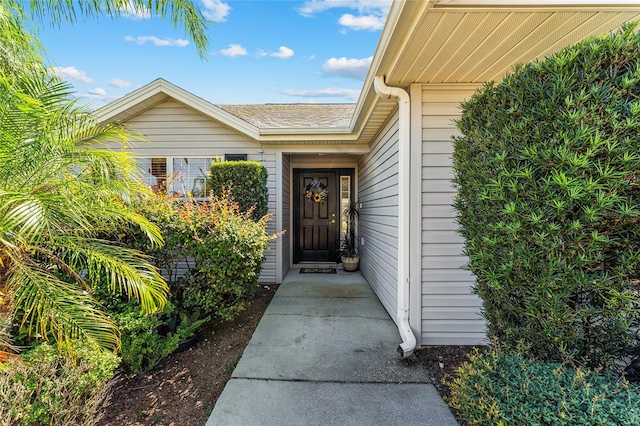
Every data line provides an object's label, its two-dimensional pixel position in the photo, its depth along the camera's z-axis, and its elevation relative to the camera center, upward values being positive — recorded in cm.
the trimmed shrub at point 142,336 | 245 -121
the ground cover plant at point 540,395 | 114 -85
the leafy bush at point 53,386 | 158 -110
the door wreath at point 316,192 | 670 +30
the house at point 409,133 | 198 +112
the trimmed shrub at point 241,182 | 454 +37
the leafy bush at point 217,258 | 313 -60
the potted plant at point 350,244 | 612 -88
